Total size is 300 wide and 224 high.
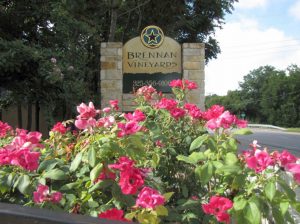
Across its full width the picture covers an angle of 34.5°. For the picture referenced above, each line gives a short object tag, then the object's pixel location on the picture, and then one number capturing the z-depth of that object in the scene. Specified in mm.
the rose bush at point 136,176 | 1914
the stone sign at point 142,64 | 8867
